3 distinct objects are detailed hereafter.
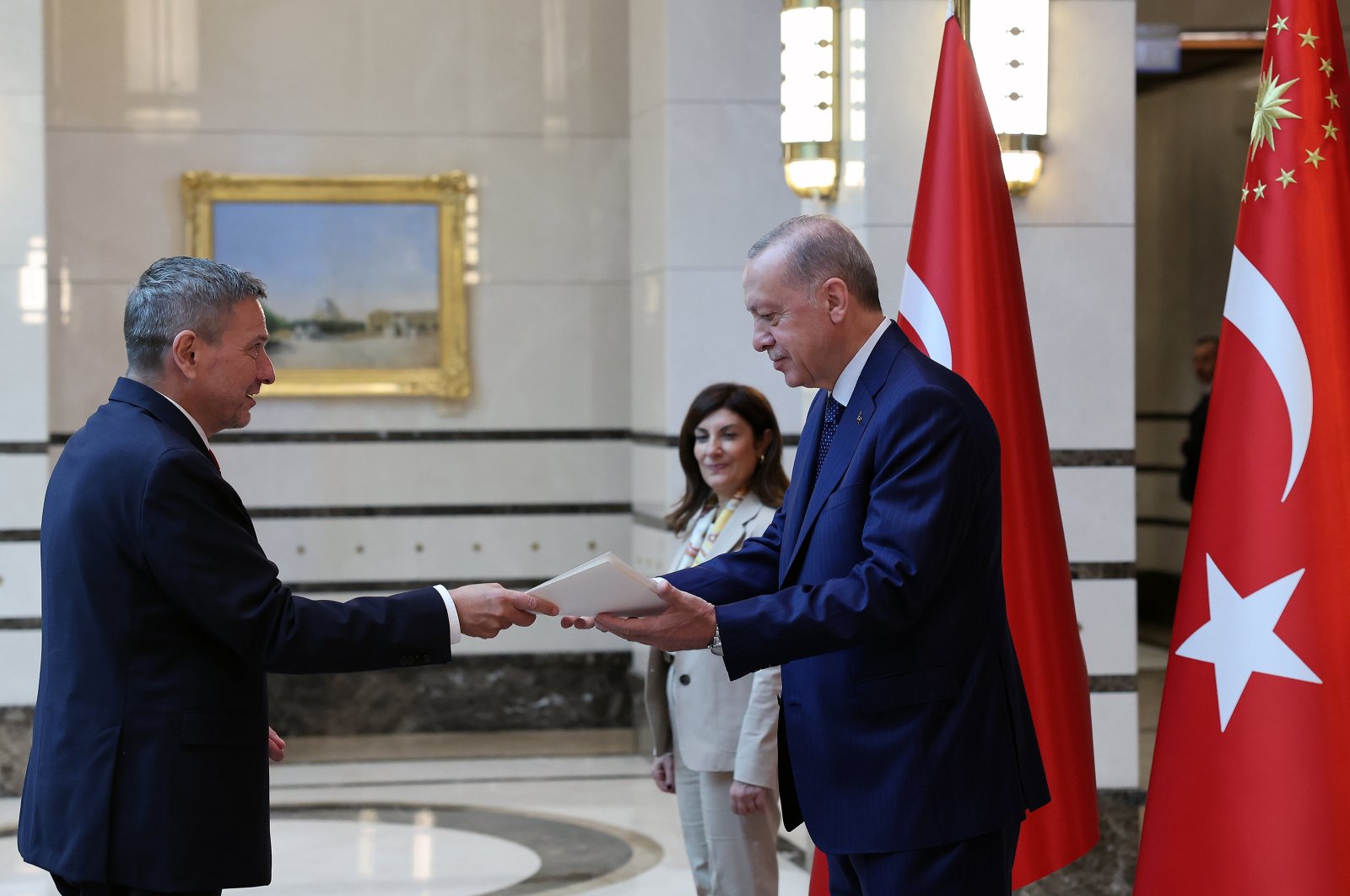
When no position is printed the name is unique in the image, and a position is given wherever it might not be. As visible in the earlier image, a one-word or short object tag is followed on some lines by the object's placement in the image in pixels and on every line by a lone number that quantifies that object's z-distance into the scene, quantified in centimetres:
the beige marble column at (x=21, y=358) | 681
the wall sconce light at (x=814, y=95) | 515
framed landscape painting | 774
